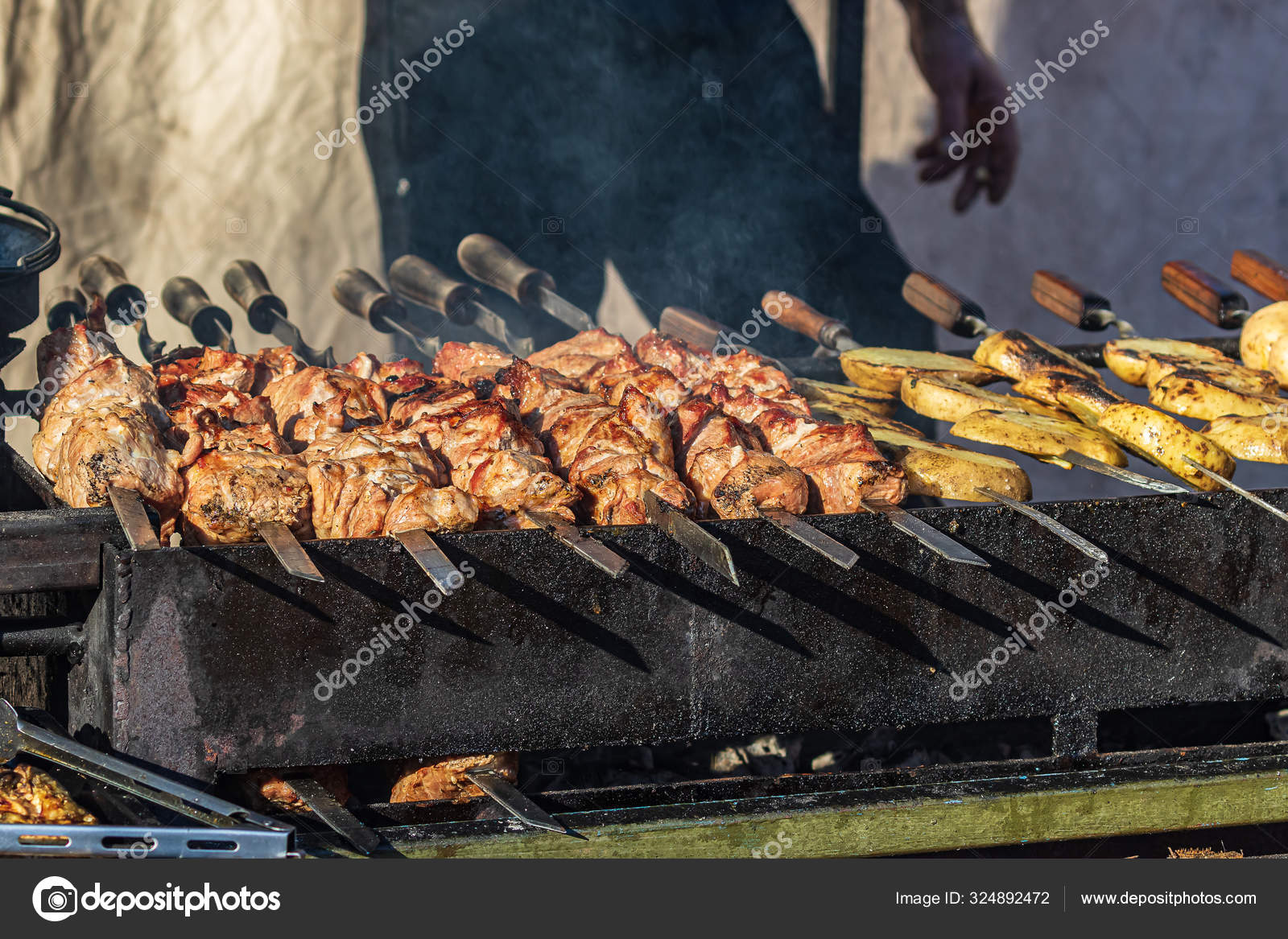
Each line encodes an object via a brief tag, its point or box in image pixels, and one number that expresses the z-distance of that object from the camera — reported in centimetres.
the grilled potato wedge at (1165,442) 352
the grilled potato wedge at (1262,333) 453
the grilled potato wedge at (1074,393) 397
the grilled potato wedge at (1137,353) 457
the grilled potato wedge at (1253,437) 364
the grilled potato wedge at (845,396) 424
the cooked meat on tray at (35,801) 234
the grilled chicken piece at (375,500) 270
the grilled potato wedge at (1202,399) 395
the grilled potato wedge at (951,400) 404
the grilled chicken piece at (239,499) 265
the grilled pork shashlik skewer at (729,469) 294
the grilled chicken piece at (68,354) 345
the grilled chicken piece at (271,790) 272
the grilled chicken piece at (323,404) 332
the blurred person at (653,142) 673
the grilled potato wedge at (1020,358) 441
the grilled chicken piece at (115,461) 271
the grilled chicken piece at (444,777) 289
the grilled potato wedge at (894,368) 445
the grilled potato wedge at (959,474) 330
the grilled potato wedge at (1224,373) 421
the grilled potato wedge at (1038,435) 356
